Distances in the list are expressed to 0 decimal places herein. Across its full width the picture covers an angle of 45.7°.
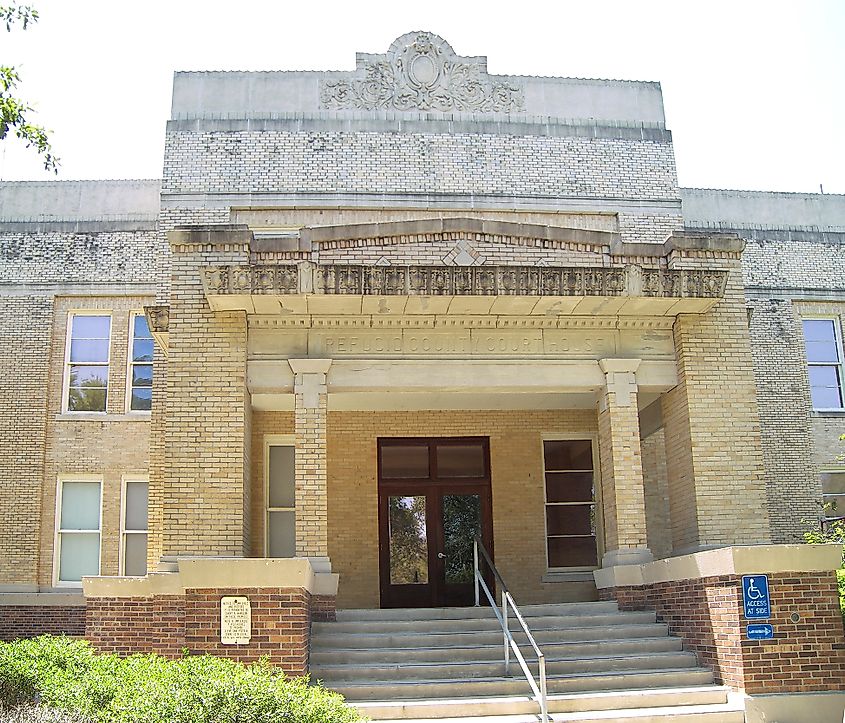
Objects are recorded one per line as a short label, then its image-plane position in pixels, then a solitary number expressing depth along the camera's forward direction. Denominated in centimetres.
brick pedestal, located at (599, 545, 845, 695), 1154
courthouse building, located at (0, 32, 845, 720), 1372
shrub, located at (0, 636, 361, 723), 839
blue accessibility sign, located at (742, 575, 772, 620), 1160
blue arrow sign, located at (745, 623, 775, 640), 1156
